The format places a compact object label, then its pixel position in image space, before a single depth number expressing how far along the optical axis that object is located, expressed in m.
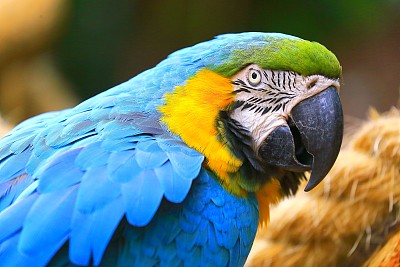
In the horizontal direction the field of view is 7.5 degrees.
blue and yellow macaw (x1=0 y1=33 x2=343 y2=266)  1.78
